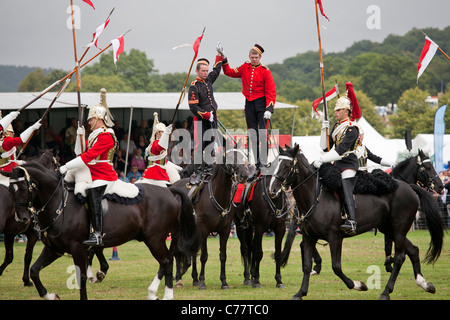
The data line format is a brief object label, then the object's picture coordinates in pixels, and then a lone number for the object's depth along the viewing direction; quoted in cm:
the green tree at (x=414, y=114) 6881
